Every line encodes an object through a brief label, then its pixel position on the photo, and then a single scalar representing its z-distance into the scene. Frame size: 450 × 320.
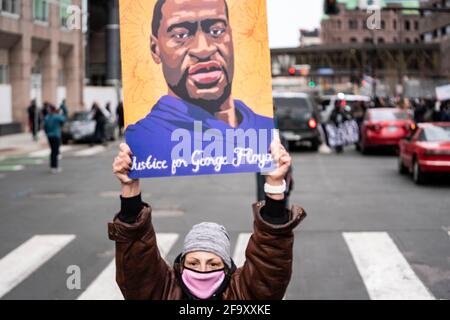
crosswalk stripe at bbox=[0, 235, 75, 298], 7.24
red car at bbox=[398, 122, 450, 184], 13.24
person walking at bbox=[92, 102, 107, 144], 26.86
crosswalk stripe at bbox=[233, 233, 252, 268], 7.90
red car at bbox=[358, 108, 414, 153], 20.92
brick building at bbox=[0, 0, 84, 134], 24.61
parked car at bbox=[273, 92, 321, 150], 22.31
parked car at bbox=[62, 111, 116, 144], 28.44
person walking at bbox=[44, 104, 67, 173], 17.19
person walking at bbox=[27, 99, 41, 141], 28.62
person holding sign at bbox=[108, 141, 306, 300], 2.74
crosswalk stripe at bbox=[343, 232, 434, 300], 6.34
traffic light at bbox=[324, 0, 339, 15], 18.66
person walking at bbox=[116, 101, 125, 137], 27.50
